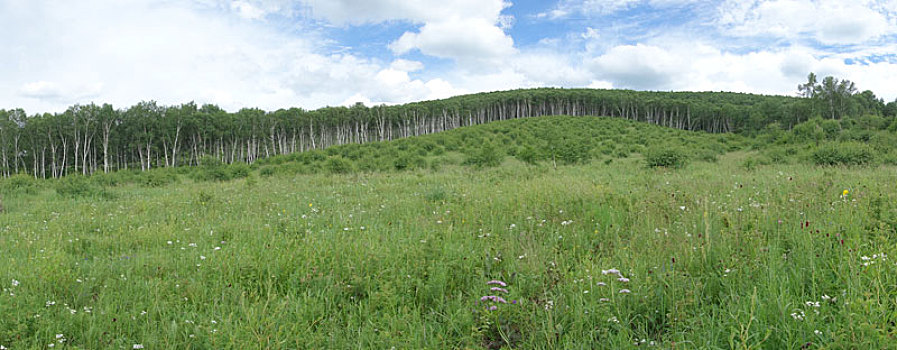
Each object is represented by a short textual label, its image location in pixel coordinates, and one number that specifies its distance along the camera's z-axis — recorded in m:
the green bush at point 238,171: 24.97
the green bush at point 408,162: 24.51
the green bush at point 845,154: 14.65
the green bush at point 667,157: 16.86
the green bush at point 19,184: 14.79
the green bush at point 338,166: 22.30
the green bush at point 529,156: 24.03
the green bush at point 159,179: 19.93
